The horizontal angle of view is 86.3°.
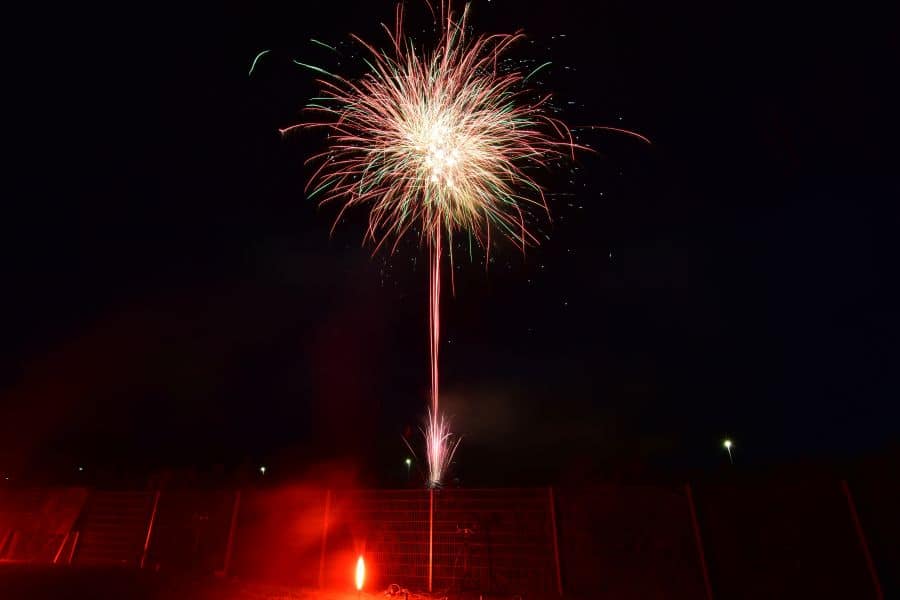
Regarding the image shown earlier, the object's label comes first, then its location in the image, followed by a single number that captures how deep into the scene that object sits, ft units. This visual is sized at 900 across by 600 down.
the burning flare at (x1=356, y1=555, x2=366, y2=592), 19.63
